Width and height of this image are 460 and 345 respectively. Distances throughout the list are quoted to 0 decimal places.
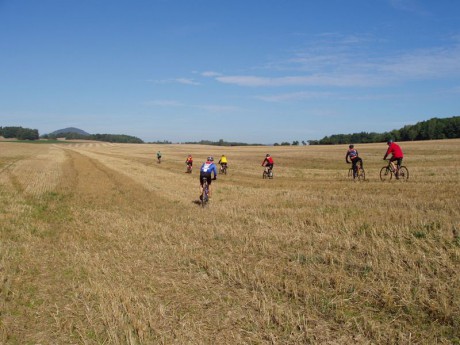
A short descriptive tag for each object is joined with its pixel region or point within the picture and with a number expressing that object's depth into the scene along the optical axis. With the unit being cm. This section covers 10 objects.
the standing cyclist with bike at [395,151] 1998
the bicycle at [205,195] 1536
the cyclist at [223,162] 3132
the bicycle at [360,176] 2193
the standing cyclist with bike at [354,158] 2156
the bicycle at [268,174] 2738
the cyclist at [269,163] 2714
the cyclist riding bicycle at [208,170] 1554
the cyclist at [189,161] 3431
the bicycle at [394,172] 2054
